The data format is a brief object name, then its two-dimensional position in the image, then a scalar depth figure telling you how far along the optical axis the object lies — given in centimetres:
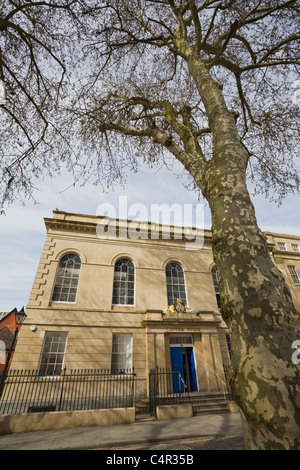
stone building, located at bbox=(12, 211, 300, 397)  1049
